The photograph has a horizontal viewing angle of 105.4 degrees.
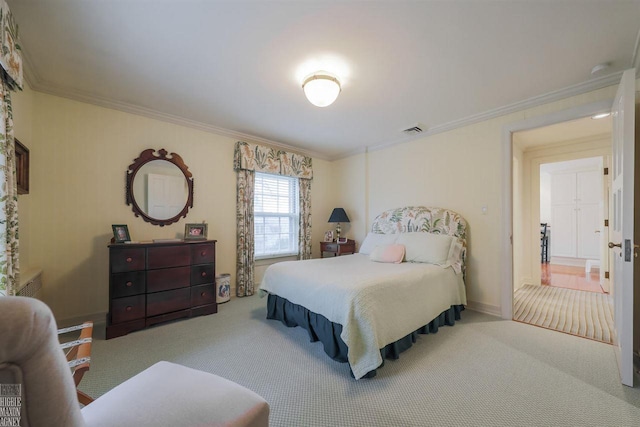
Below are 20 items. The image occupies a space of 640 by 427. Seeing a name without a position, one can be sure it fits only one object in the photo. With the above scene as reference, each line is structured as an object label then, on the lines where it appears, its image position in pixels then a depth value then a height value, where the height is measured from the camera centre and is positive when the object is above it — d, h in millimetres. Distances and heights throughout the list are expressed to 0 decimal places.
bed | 1830 -699
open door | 1640 -72
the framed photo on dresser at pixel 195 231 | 3066 -216
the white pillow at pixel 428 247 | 2850 -399
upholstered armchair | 489 -680
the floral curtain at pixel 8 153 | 1398 +377
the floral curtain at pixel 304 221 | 4406 -121
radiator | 1871 -576
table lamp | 4484 -30
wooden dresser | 2420 -752
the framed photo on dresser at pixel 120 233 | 2549 -200
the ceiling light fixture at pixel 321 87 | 2135 +1127
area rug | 2510 -1186
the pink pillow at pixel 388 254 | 2982 -498
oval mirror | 2910 +341
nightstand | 4259 -594
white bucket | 3307 -1007
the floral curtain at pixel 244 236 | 3666 -329
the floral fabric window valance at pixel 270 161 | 3705 +888
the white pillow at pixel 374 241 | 3408 -387
